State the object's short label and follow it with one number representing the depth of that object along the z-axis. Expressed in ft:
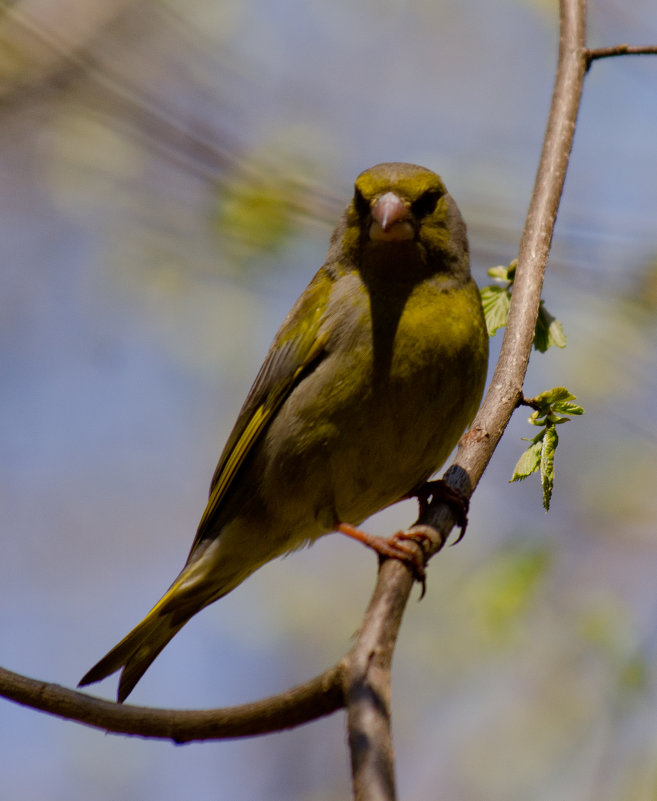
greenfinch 26.08
